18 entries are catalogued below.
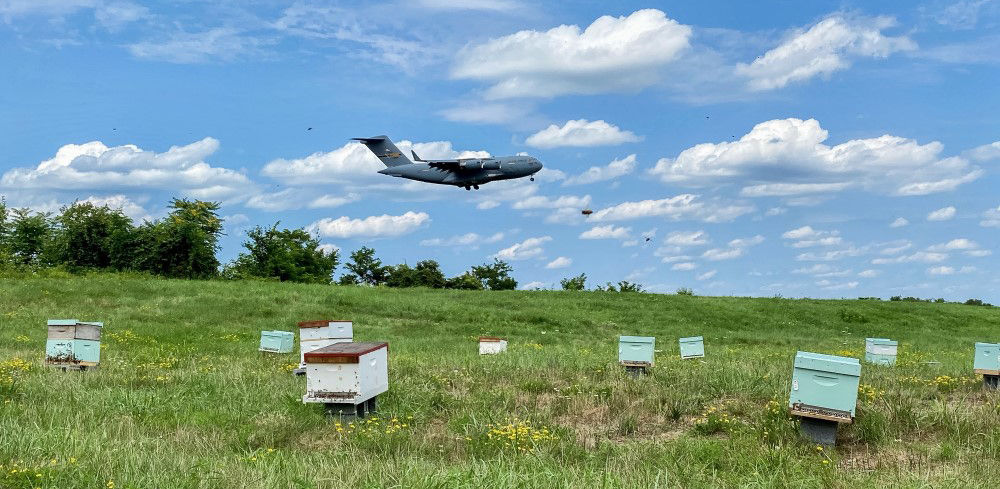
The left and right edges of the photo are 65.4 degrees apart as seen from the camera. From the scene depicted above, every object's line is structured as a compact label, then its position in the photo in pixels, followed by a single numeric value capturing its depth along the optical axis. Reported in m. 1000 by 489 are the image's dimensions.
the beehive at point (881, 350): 19.12
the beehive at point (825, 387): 10.05
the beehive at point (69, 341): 16.17
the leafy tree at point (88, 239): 75.00
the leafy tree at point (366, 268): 94.81
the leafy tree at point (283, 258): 85.69
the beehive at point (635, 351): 14.84
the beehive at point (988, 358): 13.85
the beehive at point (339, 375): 11.16
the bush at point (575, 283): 80.16
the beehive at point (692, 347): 18.64
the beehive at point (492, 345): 20.95
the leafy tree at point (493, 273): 86.69
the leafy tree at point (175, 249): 71.25
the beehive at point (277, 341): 21.17
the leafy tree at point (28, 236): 79.25
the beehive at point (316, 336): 17.14
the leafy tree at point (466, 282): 85.69
